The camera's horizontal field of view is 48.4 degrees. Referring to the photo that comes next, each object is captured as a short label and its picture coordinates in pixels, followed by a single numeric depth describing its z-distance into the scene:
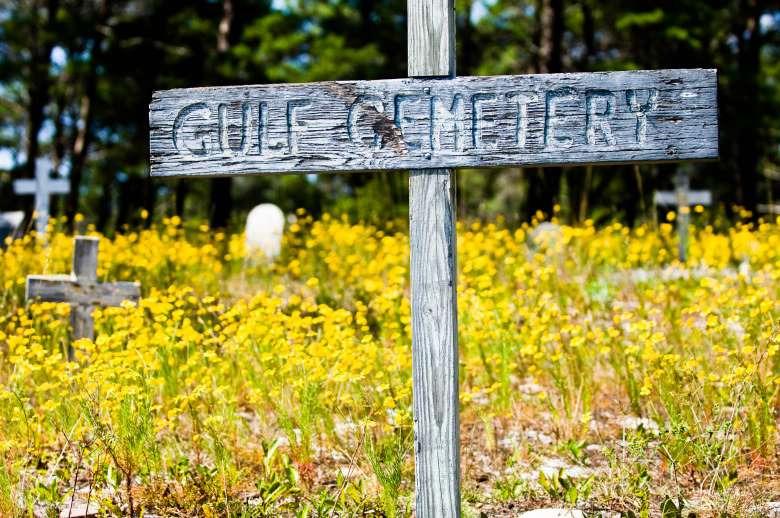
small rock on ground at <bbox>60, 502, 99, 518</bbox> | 3.31
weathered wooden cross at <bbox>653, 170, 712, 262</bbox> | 9.33
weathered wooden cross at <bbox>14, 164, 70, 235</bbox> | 11.14
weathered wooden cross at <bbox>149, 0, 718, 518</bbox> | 2.76
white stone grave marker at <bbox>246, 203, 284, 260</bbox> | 9.18
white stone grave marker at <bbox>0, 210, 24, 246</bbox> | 10.07
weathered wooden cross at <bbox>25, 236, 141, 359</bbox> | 5.34
